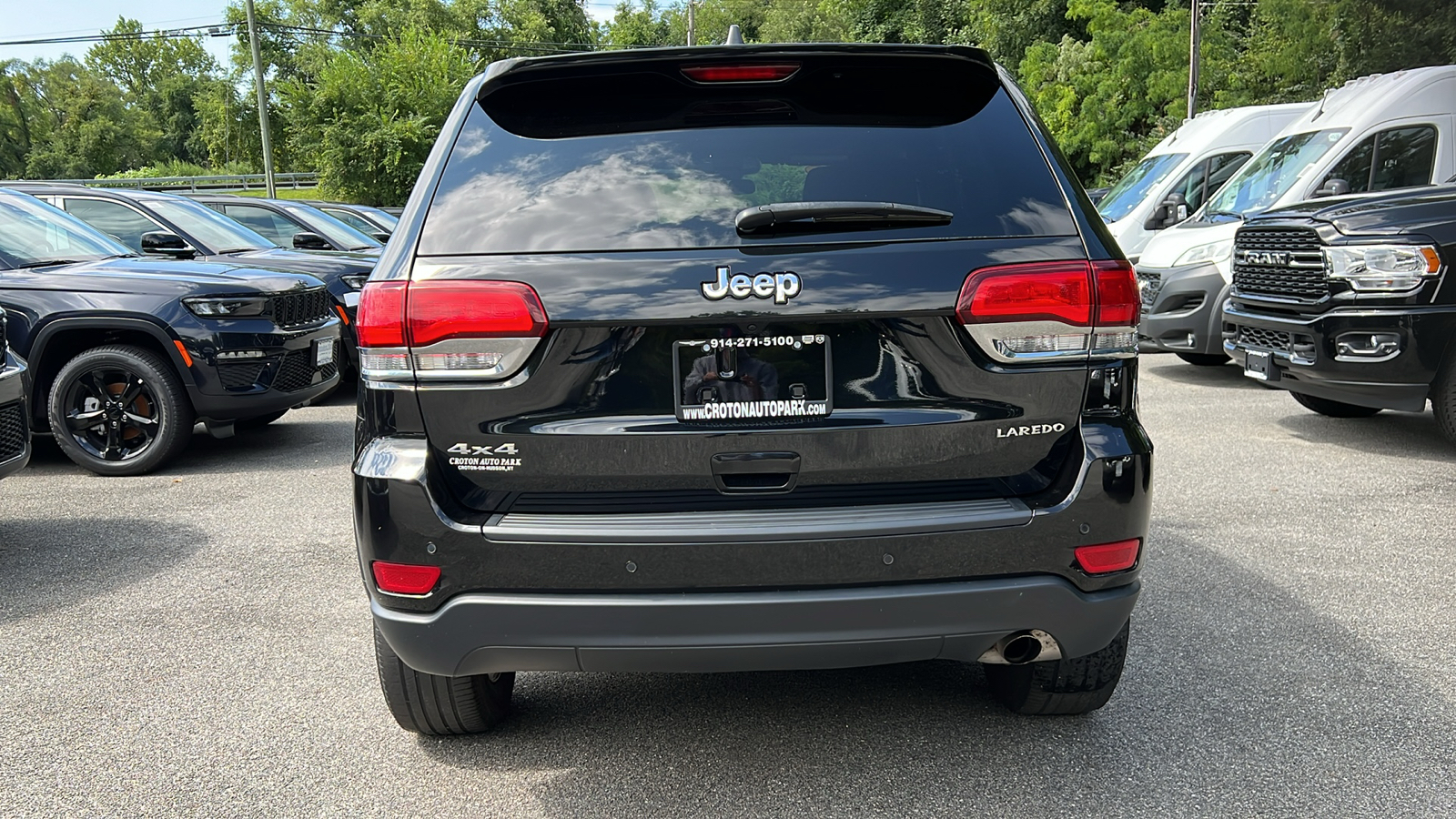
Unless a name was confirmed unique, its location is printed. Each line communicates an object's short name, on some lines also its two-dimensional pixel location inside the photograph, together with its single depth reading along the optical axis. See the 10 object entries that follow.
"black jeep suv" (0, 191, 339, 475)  6.92
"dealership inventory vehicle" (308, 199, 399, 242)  14.96
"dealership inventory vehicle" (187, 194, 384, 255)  12.38
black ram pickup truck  6.71
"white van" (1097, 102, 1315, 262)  12.78
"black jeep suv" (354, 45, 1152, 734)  2.61
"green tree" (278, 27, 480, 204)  41.38
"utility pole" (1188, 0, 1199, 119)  26.64
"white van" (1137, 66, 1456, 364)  9.25
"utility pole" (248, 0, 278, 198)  32.69
